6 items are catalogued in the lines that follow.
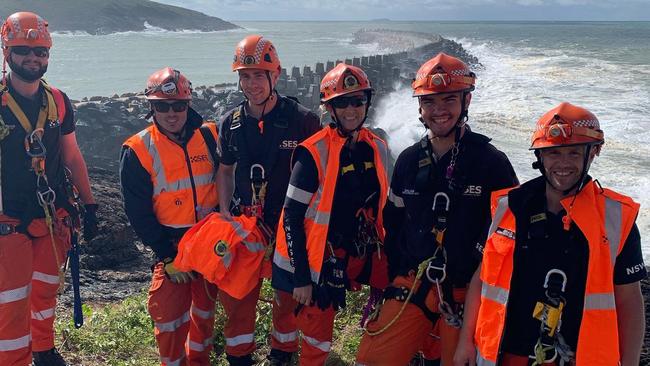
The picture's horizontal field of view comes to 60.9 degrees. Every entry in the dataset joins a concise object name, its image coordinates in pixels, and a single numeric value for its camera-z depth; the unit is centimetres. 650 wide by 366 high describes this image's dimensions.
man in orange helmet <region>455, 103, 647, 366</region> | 305
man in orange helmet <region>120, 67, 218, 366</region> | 468
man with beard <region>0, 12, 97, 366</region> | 467
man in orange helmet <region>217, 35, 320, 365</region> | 468
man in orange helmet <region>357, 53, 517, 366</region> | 380
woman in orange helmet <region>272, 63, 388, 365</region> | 420
